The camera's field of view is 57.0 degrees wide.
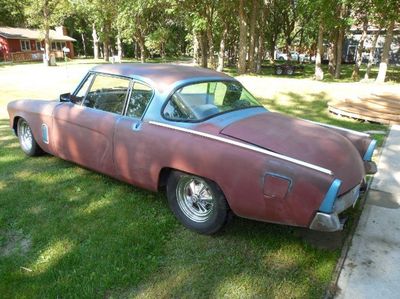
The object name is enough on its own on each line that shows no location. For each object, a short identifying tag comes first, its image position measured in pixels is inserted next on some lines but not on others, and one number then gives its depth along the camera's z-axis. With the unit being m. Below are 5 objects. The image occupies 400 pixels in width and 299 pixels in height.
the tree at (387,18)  15.44
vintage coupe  2.84
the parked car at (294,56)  52.09
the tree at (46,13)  30.31
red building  42.81
